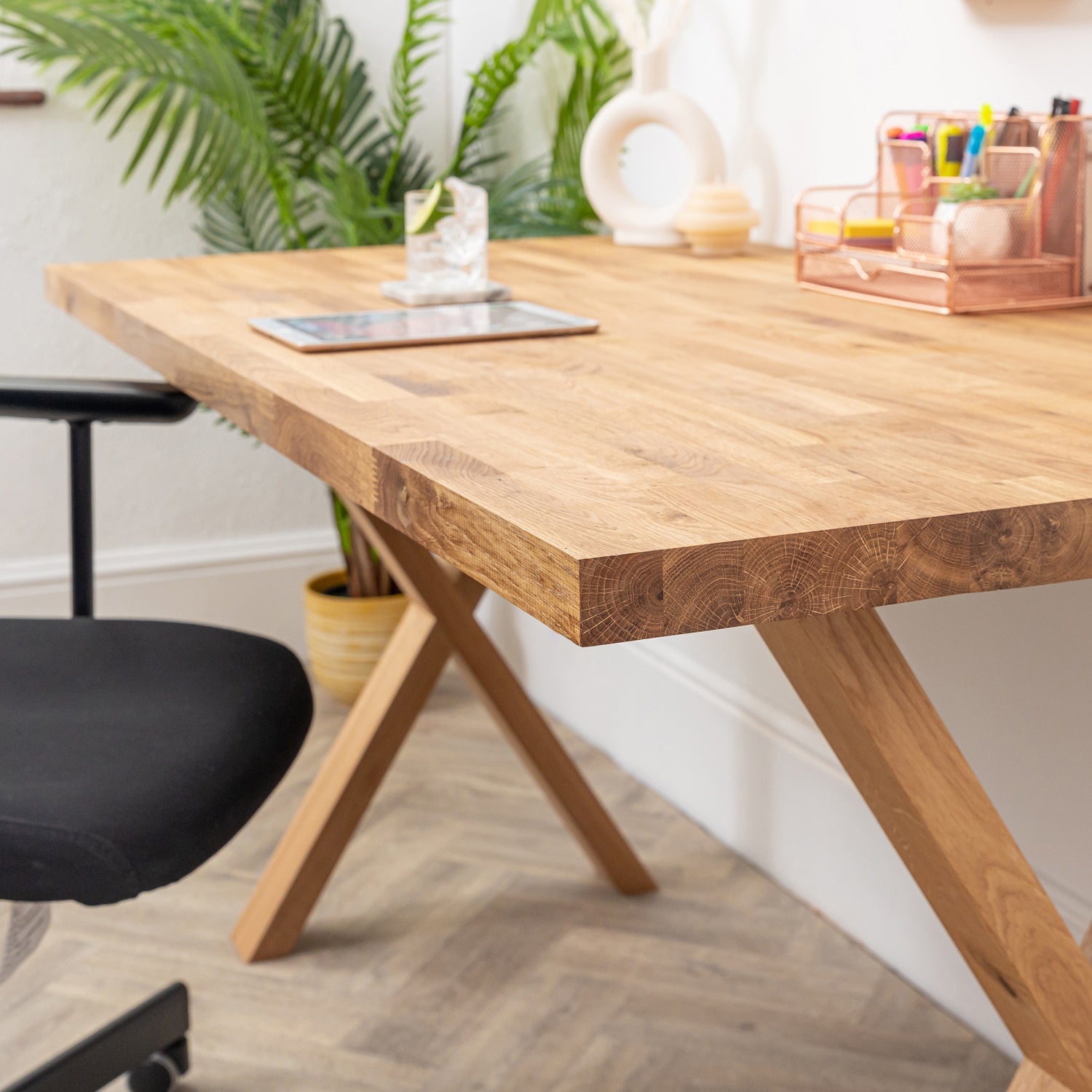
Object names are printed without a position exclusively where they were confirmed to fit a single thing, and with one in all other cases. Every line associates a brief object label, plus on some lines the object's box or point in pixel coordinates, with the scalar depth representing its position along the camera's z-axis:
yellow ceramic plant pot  3.10
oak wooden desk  1.38
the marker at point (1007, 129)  2.09
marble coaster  2.14
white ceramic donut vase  2.53
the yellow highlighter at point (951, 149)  2.12
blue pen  2.10
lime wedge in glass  2.20
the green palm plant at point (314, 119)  2.77
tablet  1.94
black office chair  1.71
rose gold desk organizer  2.06
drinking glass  2.20
